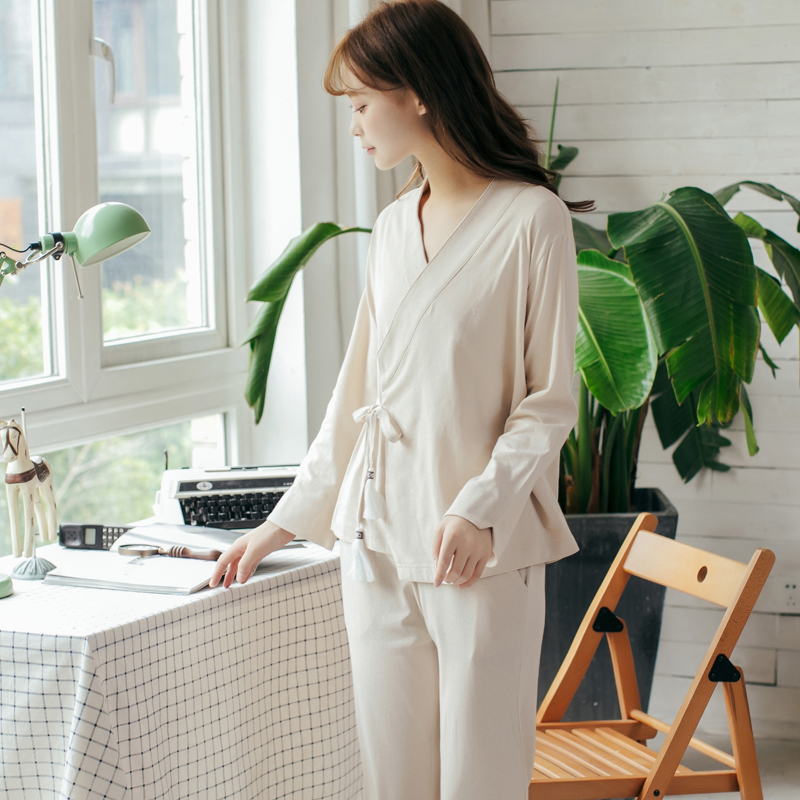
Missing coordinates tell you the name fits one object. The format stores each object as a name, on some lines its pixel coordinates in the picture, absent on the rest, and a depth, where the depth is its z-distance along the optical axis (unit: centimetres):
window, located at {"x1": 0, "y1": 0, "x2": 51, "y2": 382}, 442
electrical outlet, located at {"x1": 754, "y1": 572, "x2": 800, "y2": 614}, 515
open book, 402
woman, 369
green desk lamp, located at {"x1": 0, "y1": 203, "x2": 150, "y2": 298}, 400
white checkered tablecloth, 379
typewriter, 436
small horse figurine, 409
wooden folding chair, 410
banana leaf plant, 419
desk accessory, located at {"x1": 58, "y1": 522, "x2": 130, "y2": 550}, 428
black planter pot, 475
